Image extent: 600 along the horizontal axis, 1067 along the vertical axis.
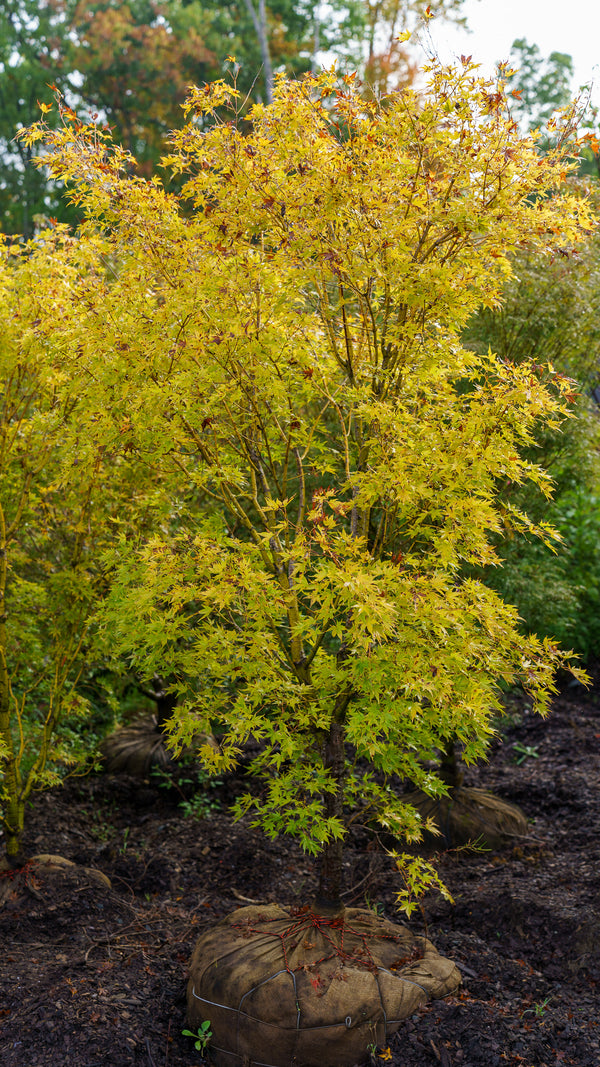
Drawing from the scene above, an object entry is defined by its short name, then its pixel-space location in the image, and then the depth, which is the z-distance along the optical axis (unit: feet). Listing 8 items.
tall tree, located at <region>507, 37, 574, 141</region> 67.56
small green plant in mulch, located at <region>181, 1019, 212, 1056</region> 11.93
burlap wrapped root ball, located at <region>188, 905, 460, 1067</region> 11.45
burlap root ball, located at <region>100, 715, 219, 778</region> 22.45
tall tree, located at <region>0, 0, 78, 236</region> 56.34
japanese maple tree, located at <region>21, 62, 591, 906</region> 10.94
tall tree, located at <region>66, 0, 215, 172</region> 54.19
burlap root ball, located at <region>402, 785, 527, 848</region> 18.76
